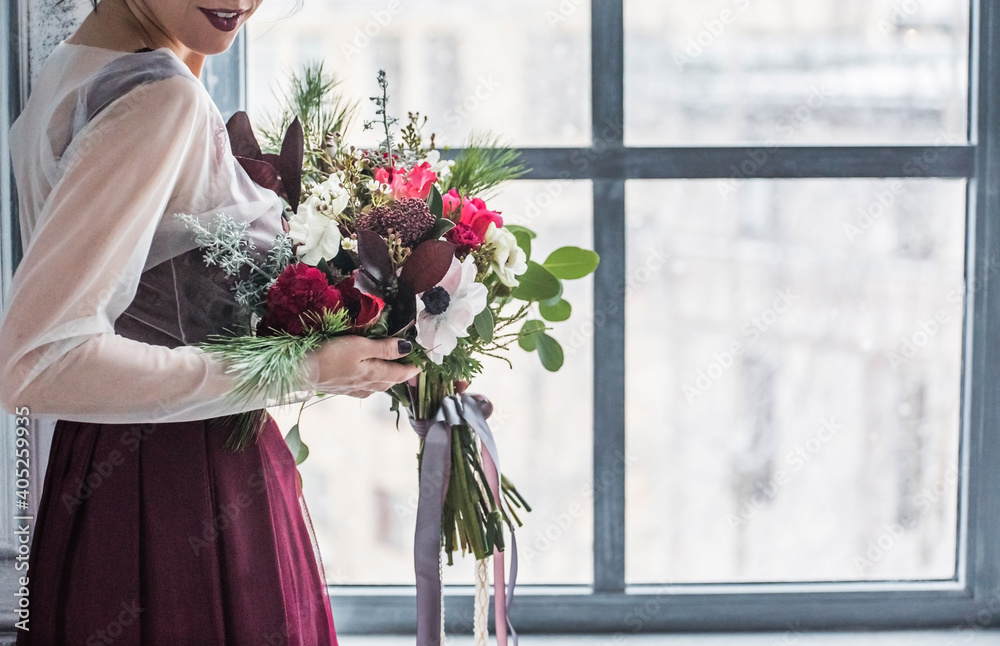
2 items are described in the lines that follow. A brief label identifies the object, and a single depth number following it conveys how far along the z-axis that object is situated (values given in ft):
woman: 7.06
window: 8.78
